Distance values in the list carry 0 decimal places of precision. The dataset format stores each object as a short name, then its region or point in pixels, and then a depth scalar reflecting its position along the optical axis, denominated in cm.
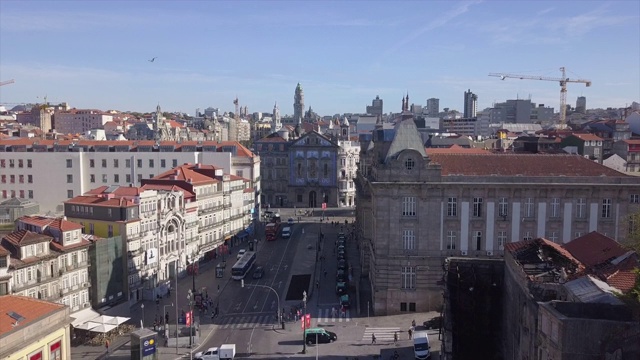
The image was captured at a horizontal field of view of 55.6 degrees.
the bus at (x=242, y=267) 7306
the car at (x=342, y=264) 7493
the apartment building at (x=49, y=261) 4881
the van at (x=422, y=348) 4700
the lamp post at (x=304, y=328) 4981
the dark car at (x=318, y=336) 5169
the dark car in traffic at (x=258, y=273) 7375
